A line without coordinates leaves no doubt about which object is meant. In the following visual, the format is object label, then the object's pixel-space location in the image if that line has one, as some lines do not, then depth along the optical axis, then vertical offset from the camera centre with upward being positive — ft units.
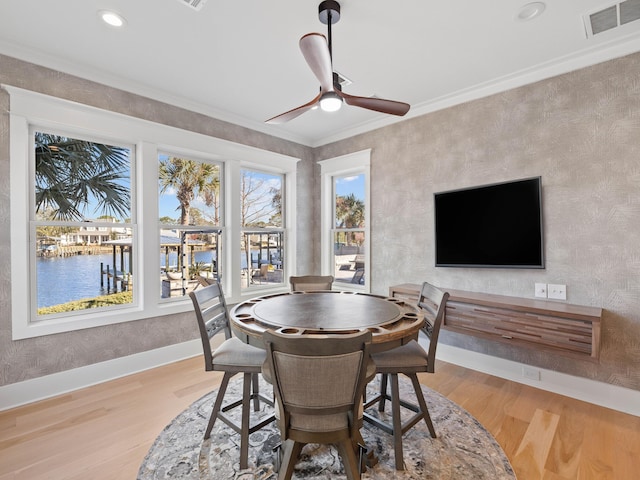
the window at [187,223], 11.61 +0.80
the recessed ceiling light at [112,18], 7.07 +5.21
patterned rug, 5.90 -4.35
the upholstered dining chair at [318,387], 4.27 -2.06
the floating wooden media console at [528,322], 7.55 -2.21
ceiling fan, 5.67 +3.38
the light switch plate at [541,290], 9.28 -1.51
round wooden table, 5.51 -1.53
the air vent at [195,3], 6.65 +5.13
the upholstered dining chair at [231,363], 6.23 -2.46
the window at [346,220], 14.26 +1.05
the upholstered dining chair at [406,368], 6.17 -2.60
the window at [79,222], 9.13 +0.69
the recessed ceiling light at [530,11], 6.88 +5.12
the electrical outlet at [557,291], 8.96 -1.51
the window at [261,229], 14.12 +0.65
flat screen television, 9.47 +0.46
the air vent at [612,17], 6.86 +5.08
